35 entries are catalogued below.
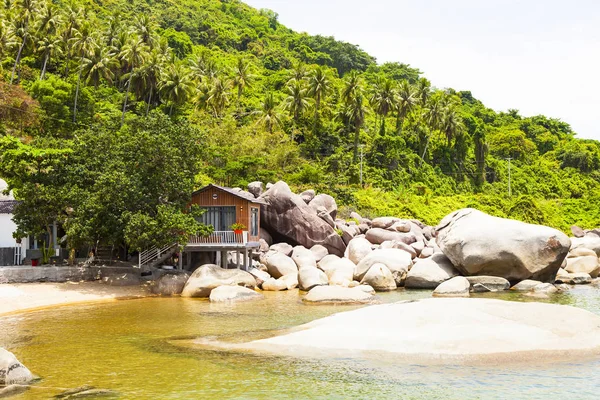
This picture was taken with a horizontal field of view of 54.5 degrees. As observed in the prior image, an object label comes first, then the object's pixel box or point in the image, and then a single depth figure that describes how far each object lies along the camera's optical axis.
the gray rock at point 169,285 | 28.41
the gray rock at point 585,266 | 35.31
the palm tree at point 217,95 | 64.62
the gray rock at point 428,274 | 30.70
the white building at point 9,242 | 30.36
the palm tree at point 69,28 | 61.51
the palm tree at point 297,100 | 68.44
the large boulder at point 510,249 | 29.33
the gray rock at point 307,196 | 42.66
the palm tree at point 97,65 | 58.75
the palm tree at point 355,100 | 67.12
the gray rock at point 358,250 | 34.66
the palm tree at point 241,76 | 70.62
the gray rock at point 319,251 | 35.62
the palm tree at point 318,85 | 67.81
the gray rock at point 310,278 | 29.98
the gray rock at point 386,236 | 39.75
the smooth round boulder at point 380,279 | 29.75
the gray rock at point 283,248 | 36.31
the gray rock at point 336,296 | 24.95
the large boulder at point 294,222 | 37.47
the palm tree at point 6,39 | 56.03
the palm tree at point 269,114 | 64.19
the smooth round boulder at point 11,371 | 12.36
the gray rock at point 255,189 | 40.59
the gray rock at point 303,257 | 33.56
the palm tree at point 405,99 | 74.69
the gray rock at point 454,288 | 26.94
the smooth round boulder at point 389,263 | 31.23
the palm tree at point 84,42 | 57.88
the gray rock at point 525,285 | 28.92
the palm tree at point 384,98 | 71.75
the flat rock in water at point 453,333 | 14.40
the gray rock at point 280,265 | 32.53
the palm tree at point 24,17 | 60.38
